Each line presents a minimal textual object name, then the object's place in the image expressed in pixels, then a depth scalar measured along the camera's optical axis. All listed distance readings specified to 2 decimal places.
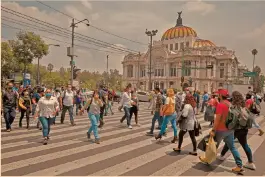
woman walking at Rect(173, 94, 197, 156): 6.77
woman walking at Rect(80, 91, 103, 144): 8.14
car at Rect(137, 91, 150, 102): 35.12
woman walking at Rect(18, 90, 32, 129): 10.30
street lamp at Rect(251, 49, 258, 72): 82.75
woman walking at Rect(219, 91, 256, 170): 5.78
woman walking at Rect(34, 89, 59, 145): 7.78
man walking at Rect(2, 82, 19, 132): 9.55
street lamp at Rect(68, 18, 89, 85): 22.36
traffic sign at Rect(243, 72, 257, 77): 43.09
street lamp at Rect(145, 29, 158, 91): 35.56
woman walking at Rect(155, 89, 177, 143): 8.42
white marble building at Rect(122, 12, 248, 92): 91.00
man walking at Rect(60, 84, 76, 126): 11.71
